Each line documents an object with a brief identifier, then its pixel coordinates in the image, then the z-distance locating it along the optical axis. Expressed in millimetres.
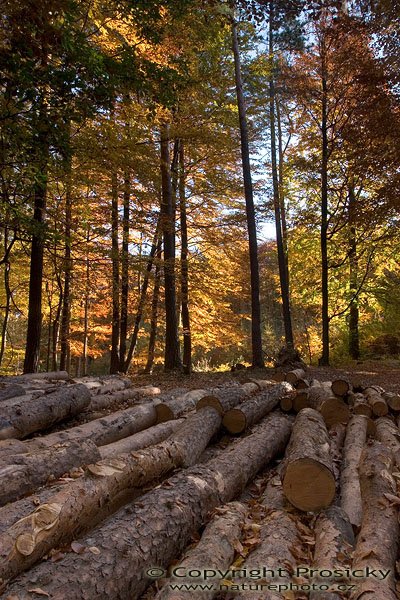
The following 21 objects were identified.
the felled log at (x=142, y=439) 4795
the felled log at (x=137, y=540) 2328
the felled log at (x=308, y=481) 3566
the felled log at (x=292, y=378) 9388
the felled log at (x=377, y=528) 2471
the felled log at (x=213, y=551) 2475
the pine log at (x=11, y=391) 6345
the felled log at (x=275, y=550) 2504
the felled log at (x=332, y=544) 2596
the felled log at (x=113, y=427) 5078
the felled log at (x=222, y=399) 6078
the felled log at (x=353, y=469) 3773
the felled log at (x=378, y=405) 6789
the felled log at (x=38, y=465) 3404
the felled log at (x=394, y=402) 6926
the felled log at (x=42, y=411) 5070
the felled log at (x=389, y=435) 5070
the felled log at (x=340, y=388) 7293
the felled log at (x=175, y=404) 6570
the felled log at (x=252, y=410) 5898
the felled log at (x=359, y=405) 6855
